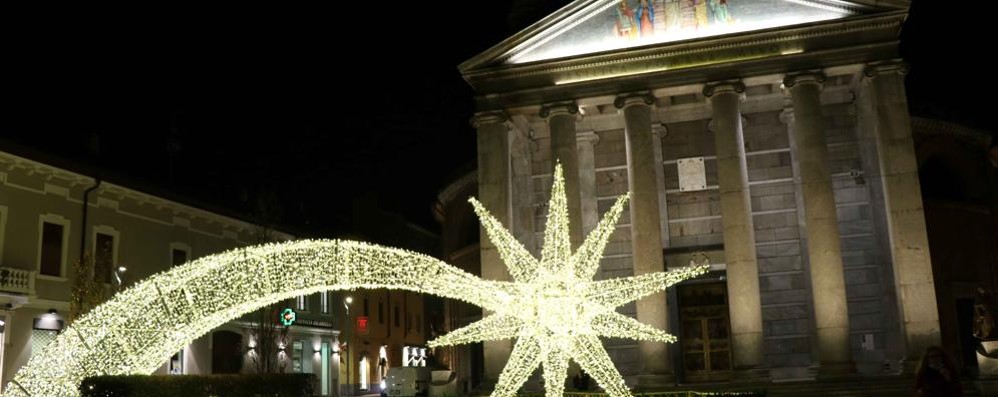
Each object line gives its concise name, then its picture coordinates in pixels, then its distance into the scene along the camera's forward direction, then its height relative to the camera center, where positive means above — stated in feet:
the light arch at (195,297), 57.72 +5.82
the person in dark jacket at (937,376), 35.58 -0.81
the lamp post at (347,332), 164.96 +8.71
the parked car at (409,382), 112.68 -0.75
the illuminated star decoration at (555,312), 56.90 +3.73
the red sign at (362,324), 164.02 +10.01
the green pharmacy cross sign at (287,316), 108.68 +7.95
